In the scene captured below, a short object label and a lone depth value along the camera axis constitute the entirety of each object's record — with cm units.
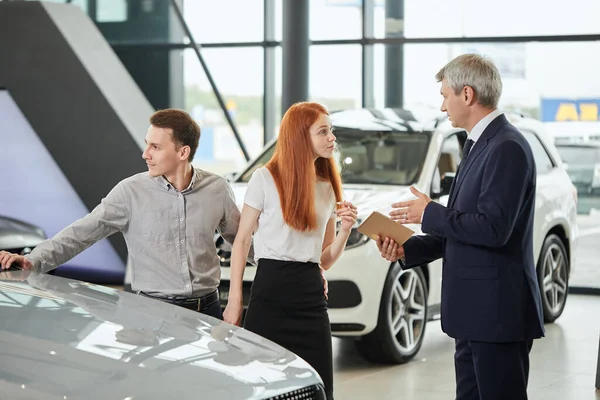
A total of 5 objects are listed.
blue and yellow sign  1132
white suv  709
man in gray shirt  427
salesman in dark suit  381
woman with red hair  451
